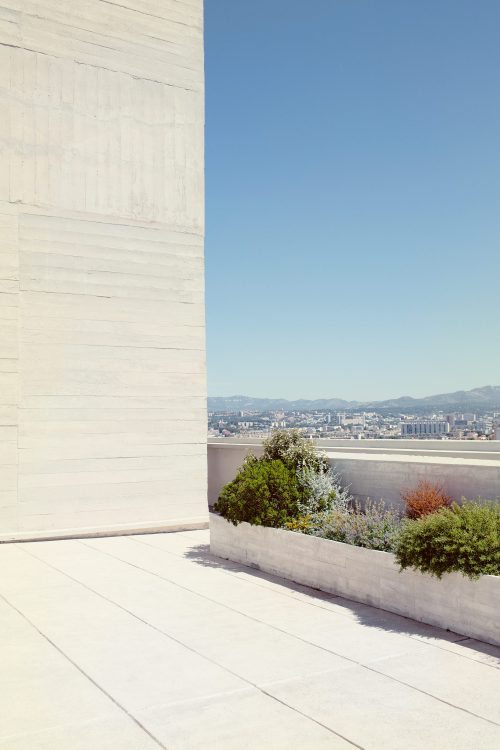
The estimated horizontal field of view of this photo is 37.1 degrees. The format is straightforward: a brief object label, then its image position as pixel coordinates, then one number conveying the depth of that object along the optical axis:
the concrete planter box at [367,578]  5.41
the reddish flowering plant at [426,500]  6.97
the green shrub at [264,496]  8.03
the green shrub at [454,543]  5.46
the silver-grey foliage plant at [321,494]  8.09
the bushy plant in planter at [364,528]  6.64
